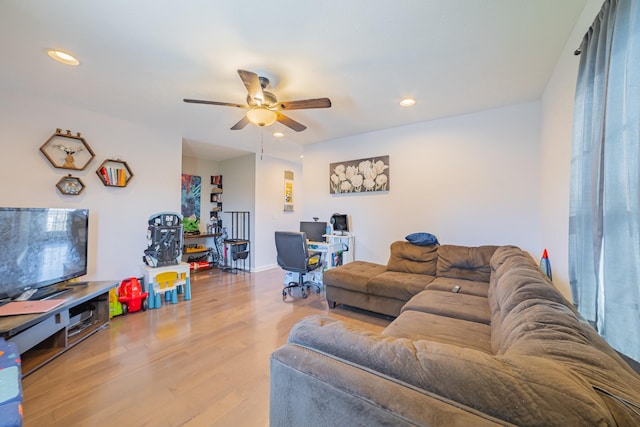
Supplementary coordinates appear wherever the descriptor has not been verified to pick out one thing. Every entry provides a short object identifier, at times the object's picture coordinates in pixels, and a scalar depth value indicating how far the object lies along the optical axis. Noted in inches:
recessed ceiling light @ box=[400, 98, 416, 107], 113.1
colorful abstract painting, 216.2
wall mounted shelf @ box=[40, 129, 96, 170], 115.3
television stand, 71.1
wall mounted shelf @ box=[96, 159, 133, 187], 130.5
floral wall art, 154.9
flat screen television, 82.4
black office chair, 140.5
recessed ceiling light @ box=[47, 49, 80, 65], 79.2
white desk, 158.7
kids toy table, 128.8
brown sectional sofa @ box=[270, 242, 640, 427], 21.7
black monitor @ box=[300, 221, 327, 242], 171.6
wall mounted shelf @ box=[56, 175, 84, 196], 118.3
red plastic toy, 121.0
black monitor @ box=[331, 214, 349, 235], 167.5
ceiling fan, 87.7
